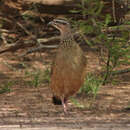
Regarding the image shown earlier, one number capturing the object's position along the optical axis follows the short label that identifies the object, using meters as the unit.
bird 12.20
